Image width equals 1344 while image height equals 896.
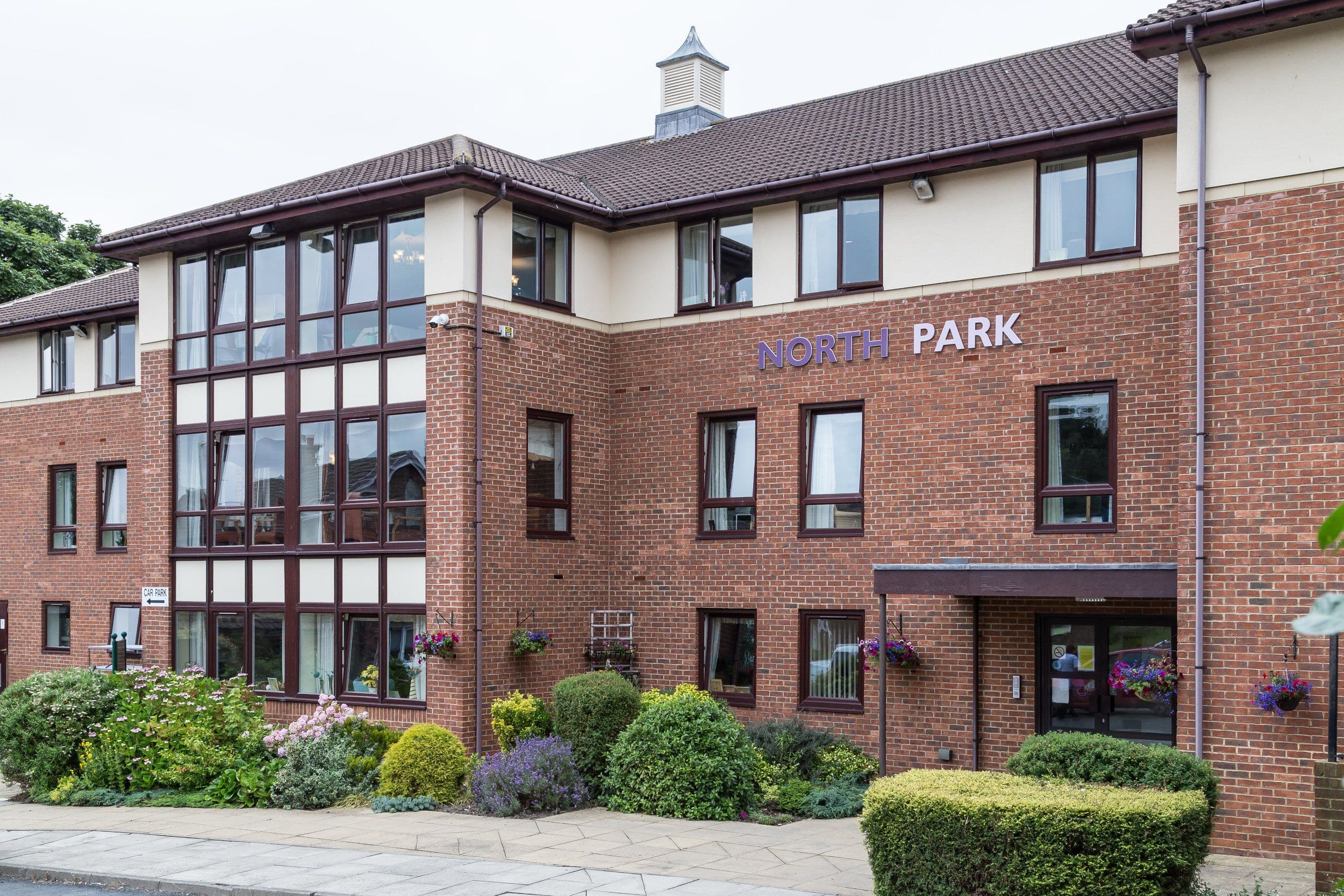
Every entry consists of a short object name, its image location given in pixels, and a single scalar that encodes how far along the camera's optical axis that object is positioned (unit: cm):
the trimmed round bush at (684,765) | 1288
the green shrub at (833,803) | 1312
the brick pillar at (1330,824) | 872
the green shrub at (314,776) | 1401
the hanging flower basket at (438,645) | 1477
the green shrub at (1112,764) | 901
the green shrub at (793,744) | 1433
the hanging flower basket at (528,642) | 1537
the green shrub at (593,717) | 1377
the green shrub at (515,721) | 1456
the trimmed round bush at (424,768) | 1382
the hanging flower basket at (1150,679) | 1203
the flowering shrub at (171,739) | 1505
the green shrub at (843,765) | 1429
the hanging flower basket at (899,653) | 1424
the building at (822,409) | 1127
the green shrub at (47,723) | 1545
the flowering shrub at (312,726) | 1477
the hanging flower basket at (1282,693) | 1064
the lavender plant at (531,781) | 1319
